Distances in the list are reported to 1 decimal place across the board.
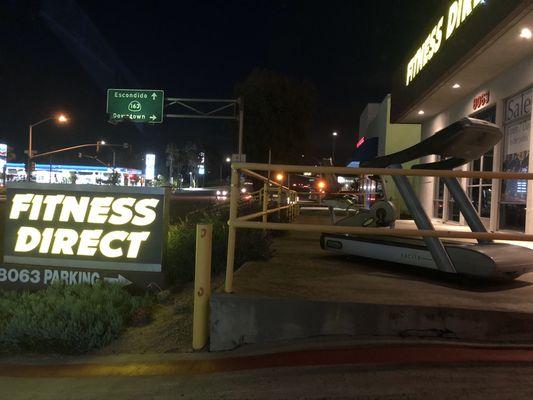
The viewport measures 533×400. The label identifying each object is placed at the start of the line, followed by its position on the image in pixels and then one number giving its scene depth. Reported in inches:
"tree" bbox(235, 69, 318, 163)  1365.7
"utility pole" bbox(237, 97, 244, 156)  773.1
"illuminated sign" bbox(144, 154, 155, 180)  4338.1
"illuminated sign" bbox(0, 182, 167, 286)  258.7
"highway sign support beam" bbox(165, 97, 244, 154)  923.4
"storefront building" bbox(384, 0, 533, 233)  429.4
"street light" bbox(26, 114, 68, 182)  1678.2
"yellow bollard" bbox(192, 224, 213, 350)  182.1
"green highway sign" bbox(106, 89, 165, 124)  1050.1
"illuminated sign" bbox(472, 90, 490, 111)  584.4
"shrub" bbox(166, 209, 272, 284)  282.8
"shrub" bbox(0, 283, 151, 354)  192.5
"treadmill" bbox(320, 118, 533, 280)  218.5
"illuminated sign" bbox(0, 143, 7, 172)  2234.3
